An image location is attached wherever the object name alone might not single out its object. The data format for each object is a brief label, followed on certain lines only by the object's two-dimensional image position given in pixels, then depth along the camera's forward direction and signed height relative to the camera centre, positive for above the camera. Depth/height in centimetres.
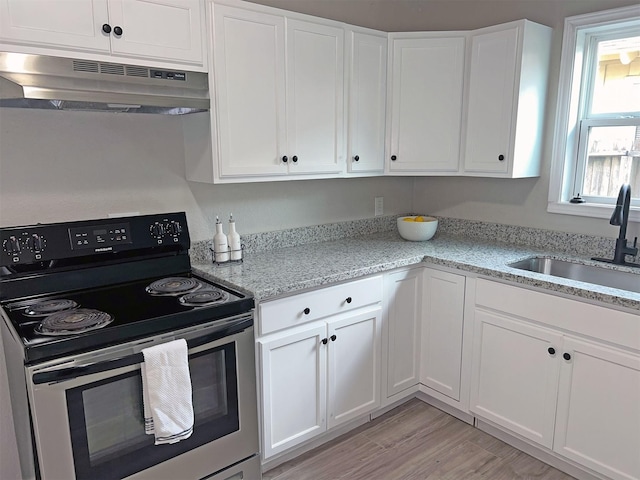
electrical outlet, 318 -30
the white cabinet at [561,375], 189 -94
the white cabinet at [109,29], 156 +48
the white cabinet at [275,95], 205 +31
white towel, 159 -77
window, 242 +23
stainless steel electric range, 147 -61
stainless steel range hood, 157 +27
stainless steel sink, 226 -57
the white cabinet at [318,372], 204 -97
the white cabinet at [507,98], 244 +33
